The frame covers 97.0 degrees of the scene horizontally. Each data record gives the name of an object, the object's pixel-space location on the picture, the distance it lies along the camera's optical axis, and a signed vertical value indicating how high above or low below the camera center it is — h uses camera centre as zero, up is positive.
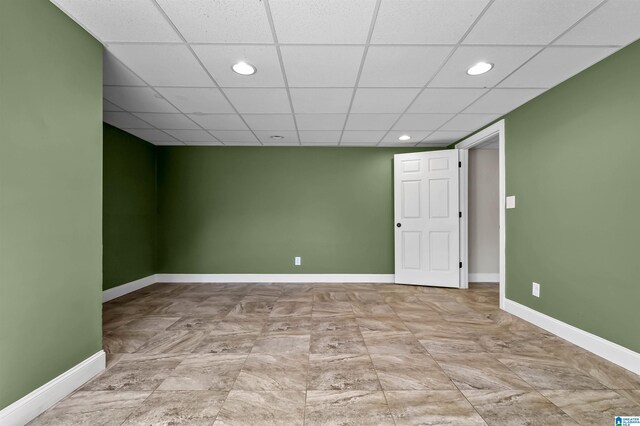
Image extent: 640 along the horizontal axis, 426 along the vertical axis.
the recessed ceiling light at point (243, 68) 2.27 +1.20
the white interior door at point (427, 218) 4.39 -0.07
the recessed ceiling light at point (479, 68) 2.26 +1.19
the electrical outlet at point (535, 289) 2.88 -0.78
